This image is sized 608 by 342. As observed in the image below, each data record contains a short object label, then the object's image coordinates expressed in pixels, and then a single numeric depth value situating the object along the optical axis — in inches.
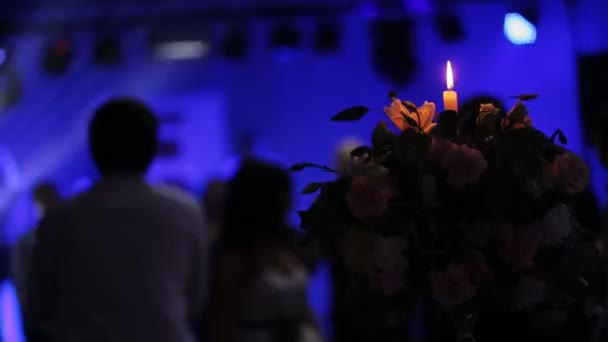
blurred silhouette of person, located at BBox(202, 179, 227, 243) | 320.2
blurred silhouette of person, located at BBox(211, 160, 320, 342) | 187.8
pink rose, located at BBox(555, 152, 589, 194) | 130.7
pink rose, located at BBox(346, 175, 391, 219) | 129.4
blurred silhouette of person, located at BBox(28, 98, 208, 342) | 156.3
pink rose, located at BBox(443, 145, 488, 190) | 128.1
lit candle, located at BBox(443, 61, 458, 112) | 131.7
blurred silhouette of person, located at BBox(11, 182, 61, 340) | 251.0
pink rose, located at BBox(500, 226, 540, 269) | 128.9
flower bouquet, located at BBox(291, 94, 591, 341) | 128.8
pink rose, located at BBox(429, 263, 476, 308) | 128.3
